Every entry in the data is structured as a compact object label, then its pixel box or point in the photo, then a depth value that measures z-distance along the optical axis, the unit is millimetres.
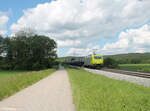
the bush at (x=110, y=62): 47850
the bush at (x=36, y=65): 47469
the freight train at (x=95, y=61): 28156
